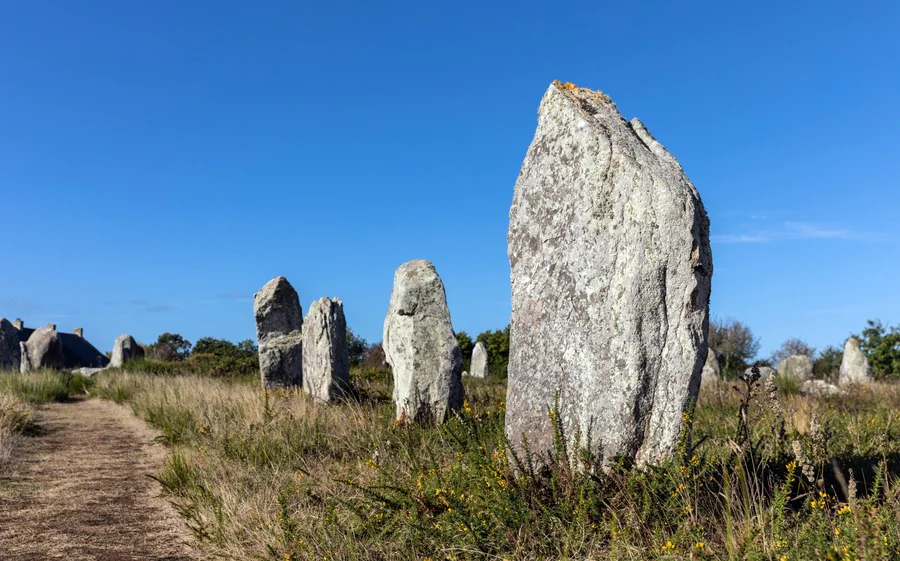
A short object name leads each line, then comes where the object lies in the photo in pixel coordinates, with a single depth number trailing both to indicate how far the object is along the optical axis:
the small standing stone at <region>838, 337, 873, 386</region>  21.53
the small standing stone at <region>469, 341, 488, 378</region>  24.72
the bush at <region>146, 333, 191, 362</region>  38.19
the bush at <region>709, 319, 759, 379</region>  30.51
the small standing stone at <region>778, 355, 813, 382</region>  22.85
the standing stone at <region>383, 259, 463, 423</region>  8.91
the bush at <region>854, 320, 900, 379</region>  26.50
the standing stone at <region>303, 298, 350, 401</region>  11.93
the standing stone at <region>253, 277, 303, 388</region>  14.85
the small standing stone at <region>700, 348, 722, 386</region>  17.11
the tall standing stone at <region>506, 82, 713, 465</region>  4.79
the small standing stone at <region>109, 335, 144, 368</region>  29.66
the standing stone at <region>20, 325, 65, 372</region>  24.80
